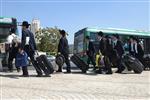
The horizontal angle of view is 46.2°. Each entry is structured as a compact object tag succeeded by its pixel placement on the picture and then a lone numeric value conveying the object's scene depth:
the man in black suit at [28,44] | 6.12
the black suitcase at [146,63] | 9.18
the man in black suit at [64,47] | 7.06
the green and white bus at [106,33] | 11.47
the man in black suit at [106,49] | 7.09
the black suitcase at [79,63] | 7.40
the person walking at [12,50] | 7.11
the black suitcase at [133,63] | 7.54
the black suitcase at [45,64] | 6.24
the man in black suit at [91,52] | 8.00
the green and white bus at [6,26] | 9.92
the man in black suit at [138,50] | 8.47
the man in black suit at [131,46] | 8.41
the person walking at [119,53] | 7.47
